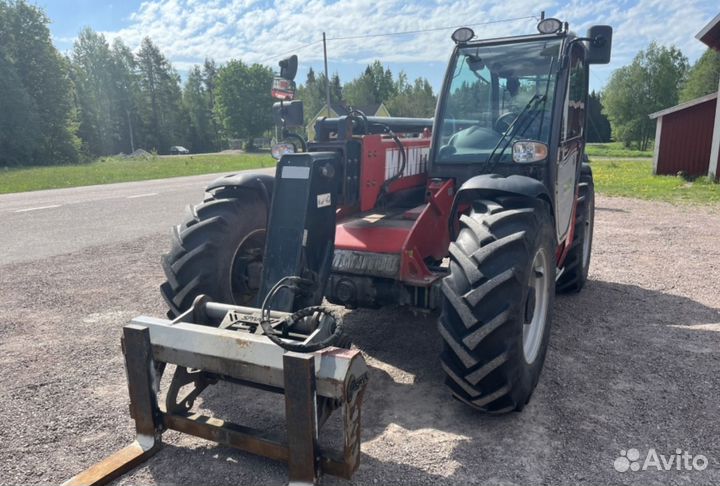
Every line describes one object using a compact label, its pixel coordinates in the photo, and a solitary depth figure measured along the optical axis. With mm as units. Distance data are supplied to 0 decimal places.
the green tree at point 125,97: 64312
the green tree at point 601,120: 61781
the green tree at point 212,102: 78188
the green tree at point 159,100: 70625
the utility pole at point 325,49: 29428
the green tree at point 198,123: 76688
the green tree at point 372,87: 84062
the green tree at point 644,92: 54969
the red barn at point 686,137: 19375
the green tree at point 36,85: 36406
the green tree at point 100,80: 58906
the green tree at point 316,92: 78812
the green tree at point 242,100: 66875
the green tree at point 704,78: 48125
